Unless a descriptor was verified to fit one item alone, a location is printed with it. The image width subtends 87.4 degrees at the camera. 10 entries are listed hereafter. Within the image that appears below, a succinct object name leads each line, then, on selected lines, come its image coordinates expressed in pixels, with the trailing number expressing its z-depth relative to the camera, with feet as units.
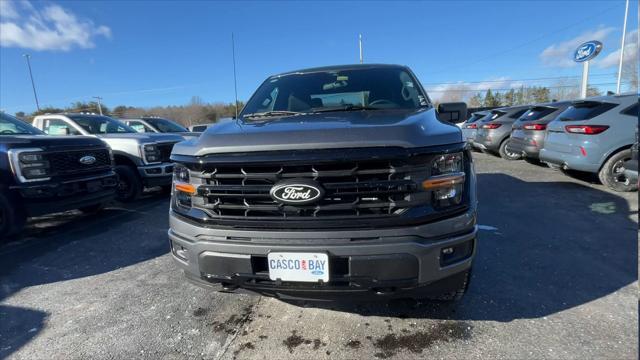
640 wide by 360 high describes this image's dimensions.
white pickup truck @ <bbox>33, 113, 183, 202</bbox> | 21.20
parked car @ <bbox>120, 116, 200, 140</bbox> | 34.65
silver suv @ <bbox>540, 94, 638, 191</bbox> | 18.11
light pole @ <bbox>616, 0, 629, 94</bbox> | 91.31
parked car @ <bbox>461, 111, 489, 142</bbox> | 39.53
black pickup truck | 13.99
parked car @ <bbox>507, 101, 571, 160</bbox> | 25.11
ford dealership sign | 52.80
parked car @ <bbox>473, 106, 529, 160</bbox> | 32.42
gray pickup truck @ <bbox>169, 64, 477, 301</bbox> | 6.02
